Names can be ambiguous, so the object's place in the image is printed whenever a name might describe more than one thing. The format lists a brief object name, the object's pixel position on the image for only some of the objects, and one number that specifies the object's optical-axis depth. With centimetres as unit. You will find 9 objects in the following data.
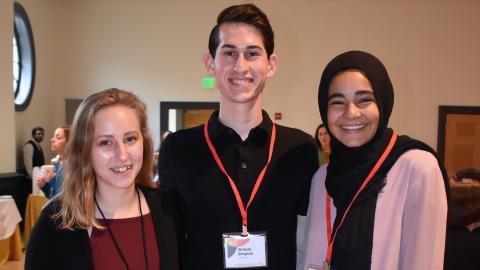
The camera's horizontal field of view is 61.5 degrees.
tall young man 163
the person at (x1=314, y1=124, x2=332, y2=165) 641
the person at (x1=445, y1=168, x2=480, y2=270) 221
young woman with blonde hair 146
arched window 791
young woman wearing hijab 130
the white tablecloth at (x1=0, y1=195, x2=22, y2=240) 486
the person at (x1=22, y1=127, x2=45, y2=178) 741
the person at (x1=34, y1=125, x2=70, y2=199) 474
